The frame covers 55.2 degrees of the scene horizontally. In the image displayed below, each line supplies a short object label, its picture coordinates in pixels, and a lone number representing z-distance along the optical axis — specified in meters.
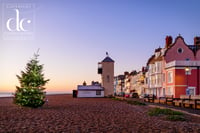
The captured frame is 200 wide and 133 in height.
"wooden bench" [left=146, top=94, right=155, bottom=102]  28.21
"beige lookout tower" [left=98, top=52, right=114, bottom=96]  47.81
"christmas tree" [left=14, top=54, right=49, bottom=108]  16.61
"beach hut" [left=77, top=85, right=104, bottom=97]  47.98
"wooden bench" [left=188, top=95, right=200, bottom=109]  16.32
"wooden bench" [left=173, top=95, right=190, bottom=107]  18.23
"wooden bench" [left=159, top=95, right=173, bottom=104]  22.74
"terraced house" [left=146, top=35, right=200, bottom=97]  31.11
